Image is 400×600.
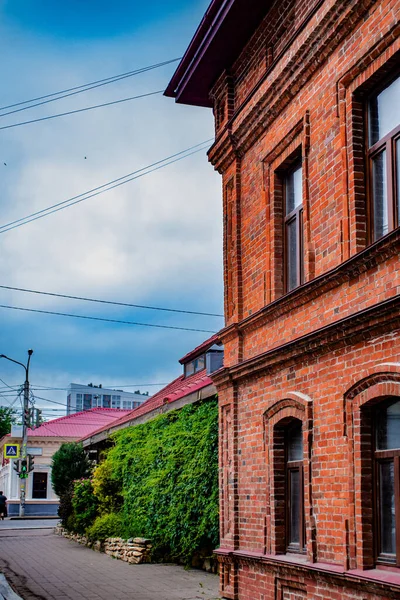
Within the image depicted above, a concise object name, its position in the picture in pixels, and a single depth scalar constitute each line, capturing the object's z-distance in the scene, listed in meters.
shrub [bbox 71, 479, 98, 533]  23.72
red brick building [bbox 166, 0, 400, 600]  8.89
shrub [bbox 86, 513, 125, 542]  21.33
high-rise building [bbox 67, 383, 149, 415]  105.81
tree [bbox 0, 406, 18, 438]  81.56
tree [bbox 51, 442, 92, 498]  29.78
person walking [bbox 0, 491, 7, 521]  37.84
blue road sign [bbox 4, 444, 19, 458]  41.91
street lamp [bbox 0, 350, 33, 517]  43.78
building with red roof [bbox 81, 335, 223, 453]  16.69
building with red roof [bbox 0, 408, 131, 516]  49.91
